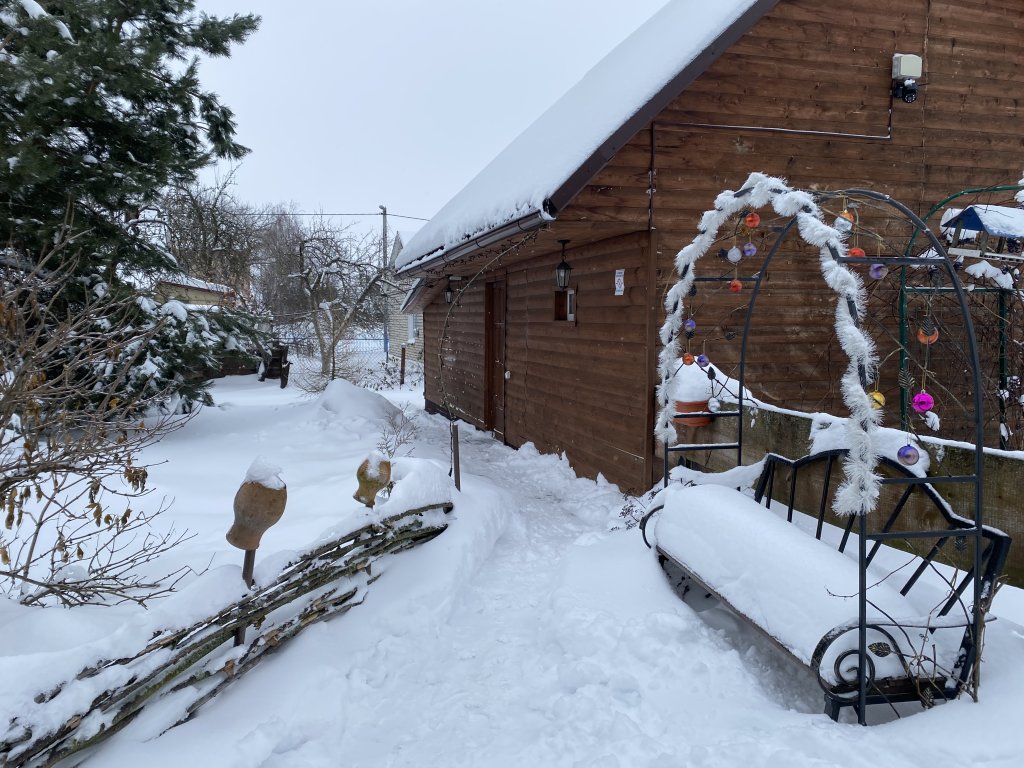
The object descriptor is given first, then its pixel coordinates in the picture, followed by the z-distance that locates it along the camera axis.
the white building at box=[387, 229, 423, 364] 25.01
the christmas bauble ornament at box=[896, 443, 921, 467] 2.58
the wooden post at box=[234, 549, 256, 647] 2.95
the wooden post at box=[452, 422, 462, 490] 5.88
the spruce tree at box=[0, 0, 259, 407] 6.50
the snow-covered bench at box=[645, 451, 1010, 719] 2.71
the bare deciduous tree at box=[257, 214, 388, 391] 18.02
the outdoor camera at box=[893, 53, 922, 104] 6.64
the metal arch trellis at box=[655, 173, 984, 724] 2.55
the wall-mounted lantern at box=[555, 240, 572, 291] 7.55
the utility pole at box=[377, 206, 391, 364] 26.27
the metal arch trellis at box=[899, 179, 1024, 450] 5.65
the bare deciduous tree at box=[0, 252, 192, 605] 2.83
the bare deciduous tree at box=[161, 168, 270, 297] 21.12
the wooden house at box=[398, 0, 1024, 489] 6.09
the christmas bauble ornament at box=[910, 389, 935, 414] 2.73
